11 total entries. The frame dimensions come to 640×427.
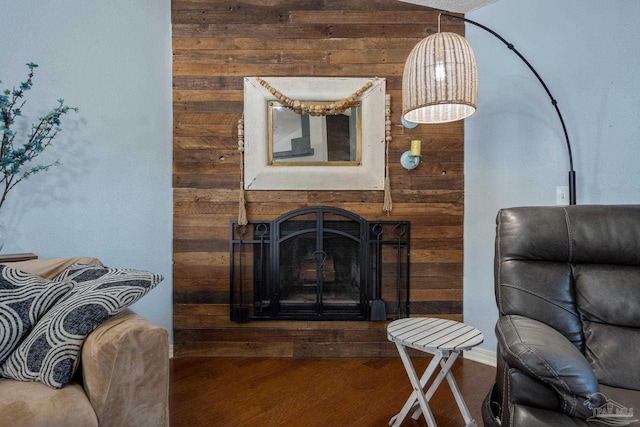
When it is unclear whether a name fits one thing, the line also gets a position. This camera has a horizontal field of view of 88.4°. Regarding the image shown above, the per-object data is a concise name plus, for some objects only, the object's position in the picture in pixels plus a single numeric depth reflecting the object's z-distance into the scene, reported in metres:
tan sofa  0.94
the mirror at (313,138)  2.23
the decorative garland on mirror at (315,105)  2.19
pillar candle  2.12
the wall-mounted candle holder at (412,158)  2.13
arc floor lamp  1.37
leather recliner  1.04
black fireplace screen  2.21
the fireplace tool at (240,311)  2.19
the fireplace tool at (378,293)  2.20
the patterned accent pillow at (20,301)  1.09
